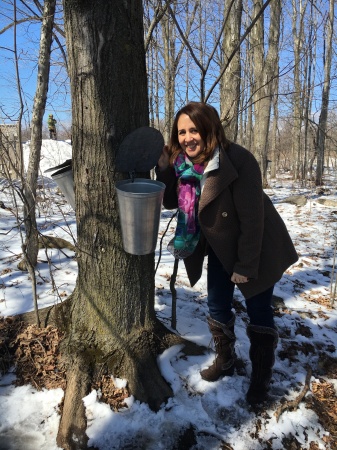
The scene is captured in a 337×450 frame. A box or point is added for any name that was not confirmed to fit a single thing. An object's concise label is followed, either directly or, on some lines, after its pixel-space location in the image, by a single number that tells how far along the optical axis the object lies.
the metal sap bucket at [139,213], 1.41
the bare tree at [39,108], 2.71
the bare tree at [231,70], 5.80
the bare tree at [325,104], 12.23
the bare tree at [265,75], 9.57
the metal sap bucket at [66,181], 1.78
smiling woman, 1.53
